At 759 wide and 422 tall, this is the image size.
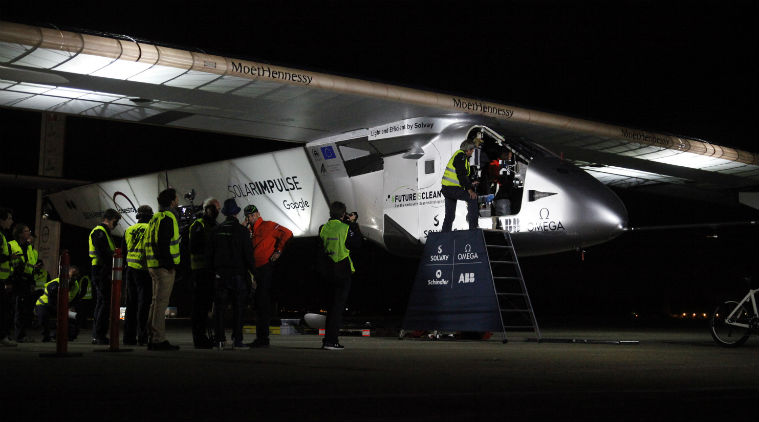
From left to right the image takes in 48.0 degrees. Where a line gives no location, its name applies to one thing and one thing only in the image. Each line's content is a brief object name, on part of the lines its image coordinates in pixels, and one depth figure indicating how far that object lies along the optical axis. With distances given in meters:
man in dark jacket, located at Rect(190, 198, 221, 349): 10.44
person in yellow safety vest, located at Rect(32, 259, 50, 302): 13.93
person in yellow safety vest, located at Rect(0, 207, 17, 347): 10.62
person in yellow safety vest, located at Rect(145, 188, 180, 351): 9.98
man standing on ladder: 13.07
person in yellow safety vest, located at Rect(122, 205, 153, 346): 10.95
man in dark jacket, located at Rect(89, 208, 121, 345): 11.65
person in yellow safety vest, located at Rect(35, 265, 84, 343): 12.80
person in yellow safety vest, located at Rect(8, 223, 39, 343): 11.72
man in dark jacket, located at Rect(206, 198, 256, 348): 10.18
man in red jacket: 10.81
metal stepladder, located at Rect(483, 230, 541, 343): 11.96
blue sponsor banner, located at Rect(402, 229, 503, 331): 11.60
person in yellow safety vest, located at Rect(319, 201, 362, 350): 10.41
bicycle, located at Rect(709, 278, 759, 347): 11.18
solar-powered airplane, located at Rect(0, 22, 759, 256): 13.39
